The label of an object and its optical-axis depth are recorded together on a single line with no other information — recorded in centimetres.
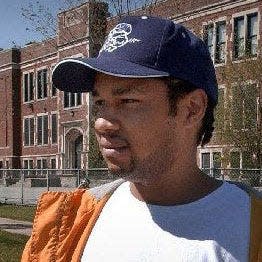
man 181
